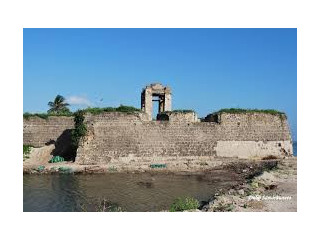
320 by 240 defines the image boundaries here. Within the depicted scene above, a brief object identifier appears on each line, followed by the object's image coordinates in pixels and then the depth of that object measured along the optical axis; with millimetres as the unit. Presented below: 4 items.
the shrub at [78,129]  20617
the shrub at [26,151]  21450
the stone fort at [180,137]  20281
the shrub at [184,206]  9444
